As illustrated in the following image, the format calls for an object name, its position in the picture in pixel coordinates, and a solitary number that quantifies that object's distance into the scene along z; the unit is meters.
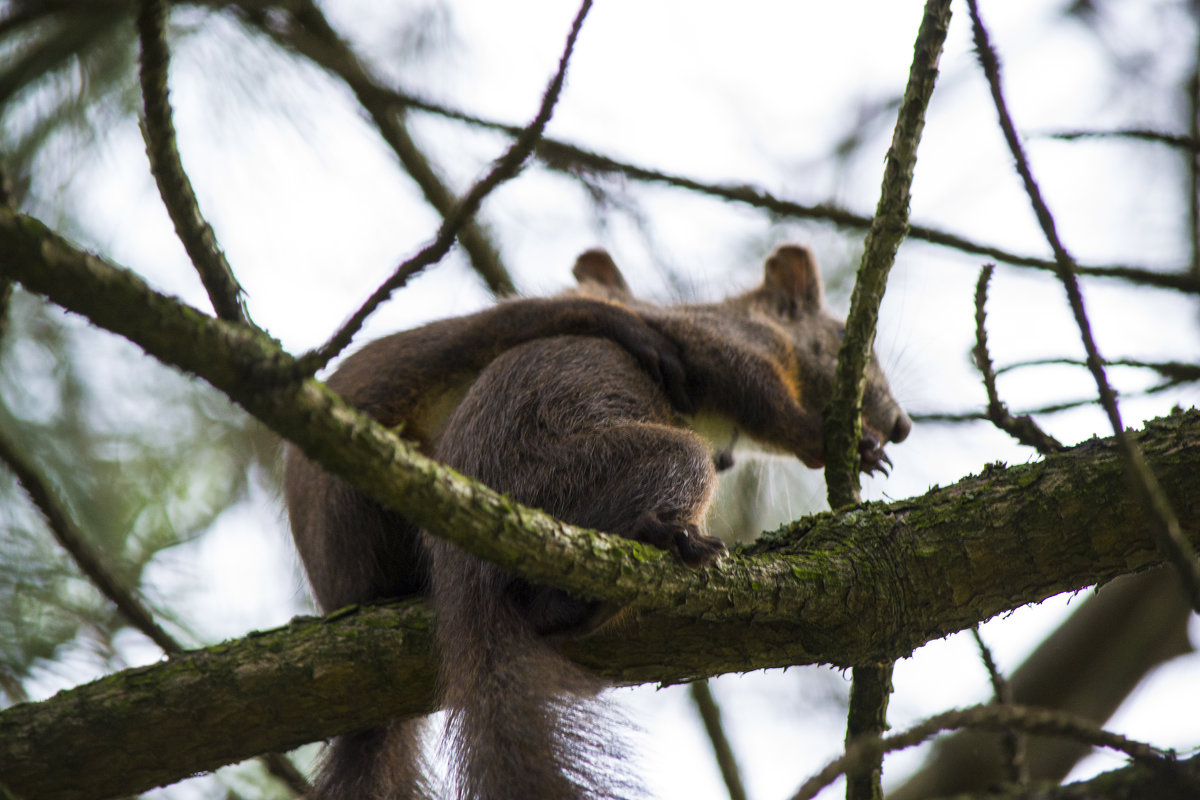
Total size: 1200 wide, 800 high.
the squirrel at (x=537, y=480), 4.46
